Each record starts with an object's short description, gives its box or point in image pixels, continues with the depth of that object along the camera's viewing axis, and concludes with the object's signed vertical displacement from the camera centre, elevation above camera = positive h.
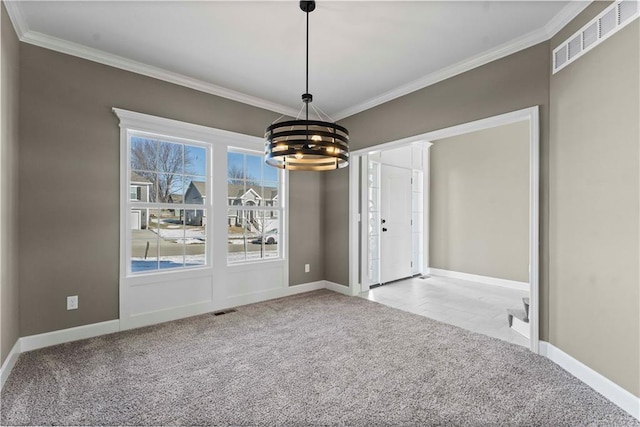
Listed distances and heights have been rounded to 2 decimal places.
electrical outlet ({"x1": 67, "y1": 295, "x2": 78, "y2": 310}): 2.93 -0.86
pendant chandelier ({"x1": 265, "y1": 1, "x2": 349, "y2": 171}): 2.02 +0.48
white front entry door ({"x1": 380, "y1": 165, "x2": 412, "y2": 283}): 5.41 -0.18
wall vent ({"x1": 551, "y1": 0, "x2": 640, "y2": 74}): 1.99 +1.31
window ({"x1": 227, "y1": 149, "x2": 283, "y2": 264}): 4.15 +0.06
